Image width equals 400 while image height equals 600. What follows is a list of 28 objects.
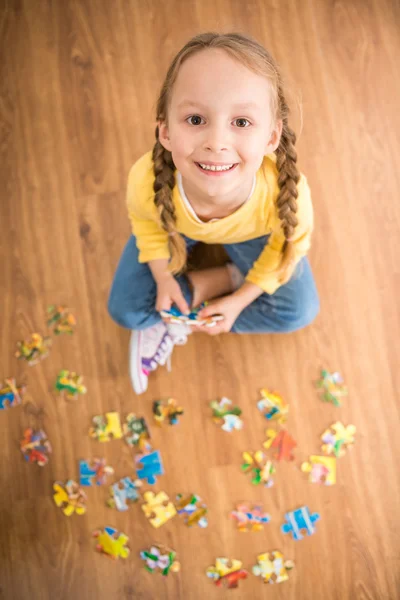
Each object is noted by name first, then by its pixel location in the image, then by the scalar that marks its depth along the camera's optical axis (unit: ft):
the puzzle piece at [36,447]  5.01
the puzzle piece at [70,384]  5.08
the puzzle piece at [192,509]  4.84
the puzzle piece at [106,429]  4.99
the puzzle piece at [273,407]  4.94
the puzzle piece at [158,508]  4.84
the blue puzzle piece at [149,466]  4.90
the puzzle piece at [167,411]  4.98
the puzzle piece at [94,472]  4.93
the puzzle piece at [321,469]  4.85
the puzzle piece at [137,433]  4.95
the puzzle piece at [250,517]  4.81
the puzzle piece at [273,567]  4.73
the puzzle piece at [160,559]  4.80
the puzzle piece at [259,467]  4.86
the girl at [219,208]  2.97
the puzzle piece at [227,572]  4.75
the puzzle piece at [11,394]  5.11
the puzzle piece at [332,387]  4.96
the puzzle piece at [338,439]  4.88
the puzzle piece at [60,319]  5.17
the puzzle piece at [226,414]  4.94
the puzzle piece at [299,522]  4.78
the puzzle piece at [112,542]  4.84
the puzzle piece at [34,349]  5.15
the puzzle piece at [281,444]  4.89
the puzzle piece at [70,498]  4.91
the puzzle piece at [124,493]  4.88
